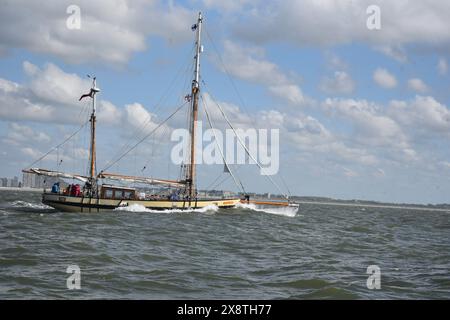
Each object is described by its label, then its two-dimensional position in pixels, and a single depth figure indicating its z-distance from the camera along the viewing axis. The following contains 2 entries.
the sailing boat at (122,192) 60.34
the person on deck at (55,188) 62.28
